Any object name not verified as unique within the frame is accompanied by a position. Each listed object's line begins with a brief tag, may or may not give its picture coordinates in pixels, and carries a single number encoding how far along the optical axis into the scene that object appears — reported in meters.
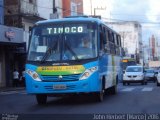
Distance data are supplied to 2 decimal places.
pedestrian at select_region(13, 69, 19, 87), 29.48
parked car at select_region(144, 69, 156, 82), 38.19
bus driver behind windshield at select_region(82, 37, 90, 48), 13.10
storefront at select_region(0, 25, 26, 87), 28.76
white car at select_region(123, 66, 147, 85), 30.70
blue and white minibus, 12.77
